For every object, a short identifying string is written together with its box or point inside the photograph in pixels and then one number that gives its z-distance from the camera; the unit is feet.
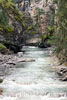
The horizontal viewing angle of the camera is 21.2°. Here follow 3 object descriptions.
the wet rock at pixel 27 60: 104.48
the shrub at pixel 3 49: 115.96
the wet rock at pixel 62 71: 72.11
